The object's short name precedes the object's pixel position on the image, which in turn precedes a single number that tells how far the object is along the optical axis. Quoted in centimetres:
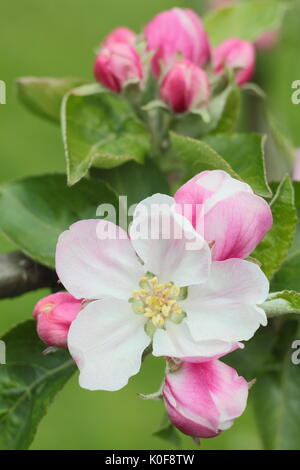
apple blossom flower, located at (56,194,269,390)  27
